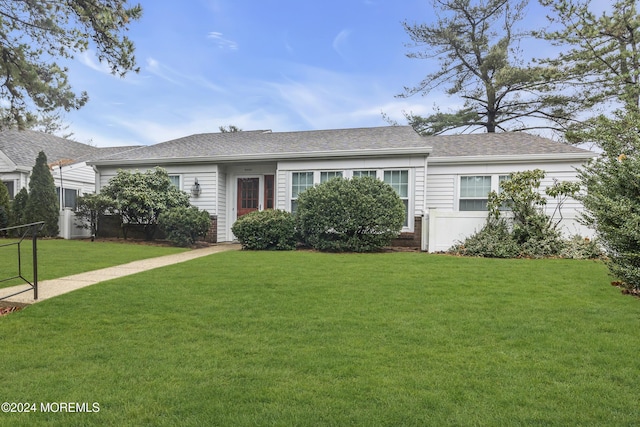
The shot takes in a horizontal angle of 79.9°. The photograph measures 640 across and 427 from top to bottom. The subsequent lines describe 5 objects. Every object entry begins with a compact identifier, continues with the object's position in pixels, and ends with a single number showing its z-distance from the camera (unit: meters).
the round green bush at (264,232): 10.68
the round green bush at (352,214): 10.04
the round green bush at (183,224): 11.46
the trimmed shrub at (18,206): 13.85
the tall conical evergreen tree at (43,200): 13.30
